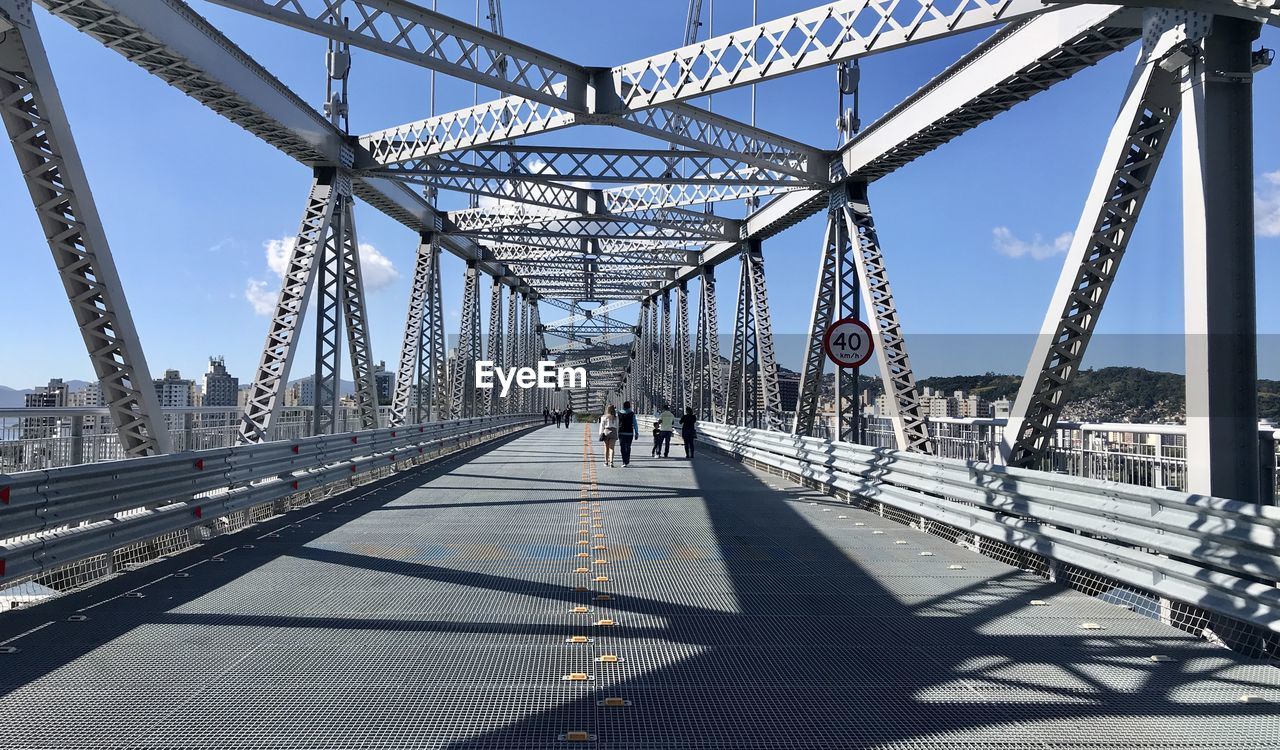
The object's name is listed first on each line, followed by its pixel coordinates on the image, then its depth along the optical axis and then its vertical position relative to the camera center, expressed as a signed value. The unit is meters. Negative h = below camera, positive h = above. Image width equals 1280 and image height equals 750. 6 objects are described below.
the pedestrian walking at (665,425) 24.58 -0.65
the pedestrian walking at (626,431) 21.25 -0.72
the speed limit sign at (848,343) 12.44 +0.83
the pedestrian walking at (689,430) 24.44 -0.79
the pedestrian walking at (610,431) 21.11 -0.70
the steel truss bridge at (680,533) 4.46 -1.47
